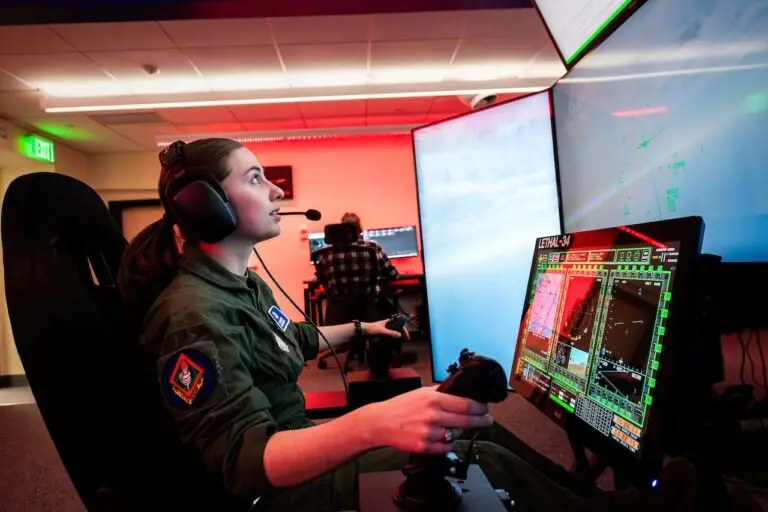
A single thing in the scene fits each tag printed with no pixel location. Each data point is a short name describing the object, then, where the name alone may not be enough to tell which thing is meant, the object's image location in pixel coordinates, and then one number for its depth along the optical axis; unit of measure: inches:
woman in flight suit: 23.3
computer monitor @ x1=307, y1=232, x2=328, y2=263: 233.9
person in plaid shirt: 158.9
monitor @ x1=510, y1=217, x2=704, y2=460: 24.2
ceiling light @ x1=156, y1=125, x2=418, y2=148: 221.3
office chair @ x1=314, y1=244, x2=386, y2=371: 159.2
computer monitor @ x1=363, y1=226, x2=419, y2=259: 233.3
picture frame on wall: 234.5
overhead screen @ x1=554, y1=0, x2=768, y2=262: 30.4
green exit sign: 190.9
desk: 210.8
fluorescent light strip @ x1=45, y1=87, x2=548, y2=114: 169.3
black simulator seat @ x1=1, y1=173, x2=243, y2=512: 27.8
